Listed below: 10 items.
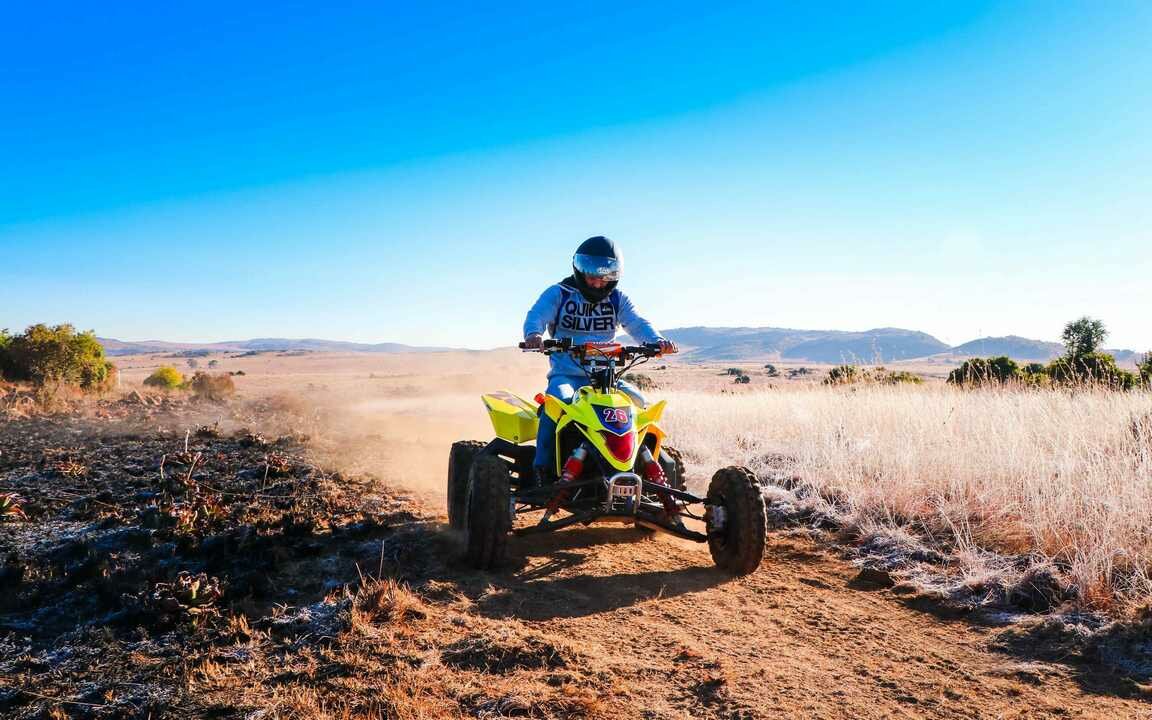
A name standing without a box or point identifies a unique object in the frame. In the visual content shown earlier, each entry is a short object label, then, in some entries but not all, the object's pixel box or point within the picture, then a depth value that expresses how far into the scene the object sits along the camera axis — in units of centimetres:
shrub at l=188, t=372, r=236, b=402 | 2023
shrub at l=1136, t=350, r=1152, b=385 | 1536
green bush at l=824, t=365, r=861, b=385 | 1591
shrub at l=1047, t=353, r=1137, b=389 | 1502
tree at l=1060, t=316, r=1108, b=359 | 2516
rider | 642
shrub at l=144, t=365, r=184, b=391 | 2231
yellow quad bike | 547
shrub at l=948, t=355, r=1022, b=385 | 1703
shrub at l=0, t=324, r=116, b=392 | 1727
